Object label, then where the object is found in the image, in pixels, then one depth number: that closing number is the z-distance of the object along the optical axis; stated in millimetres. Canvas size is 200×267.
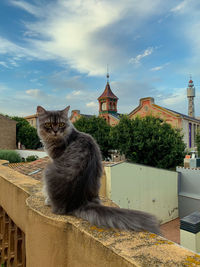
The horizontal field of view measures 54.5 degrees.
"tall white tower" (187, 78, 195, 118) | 48844
